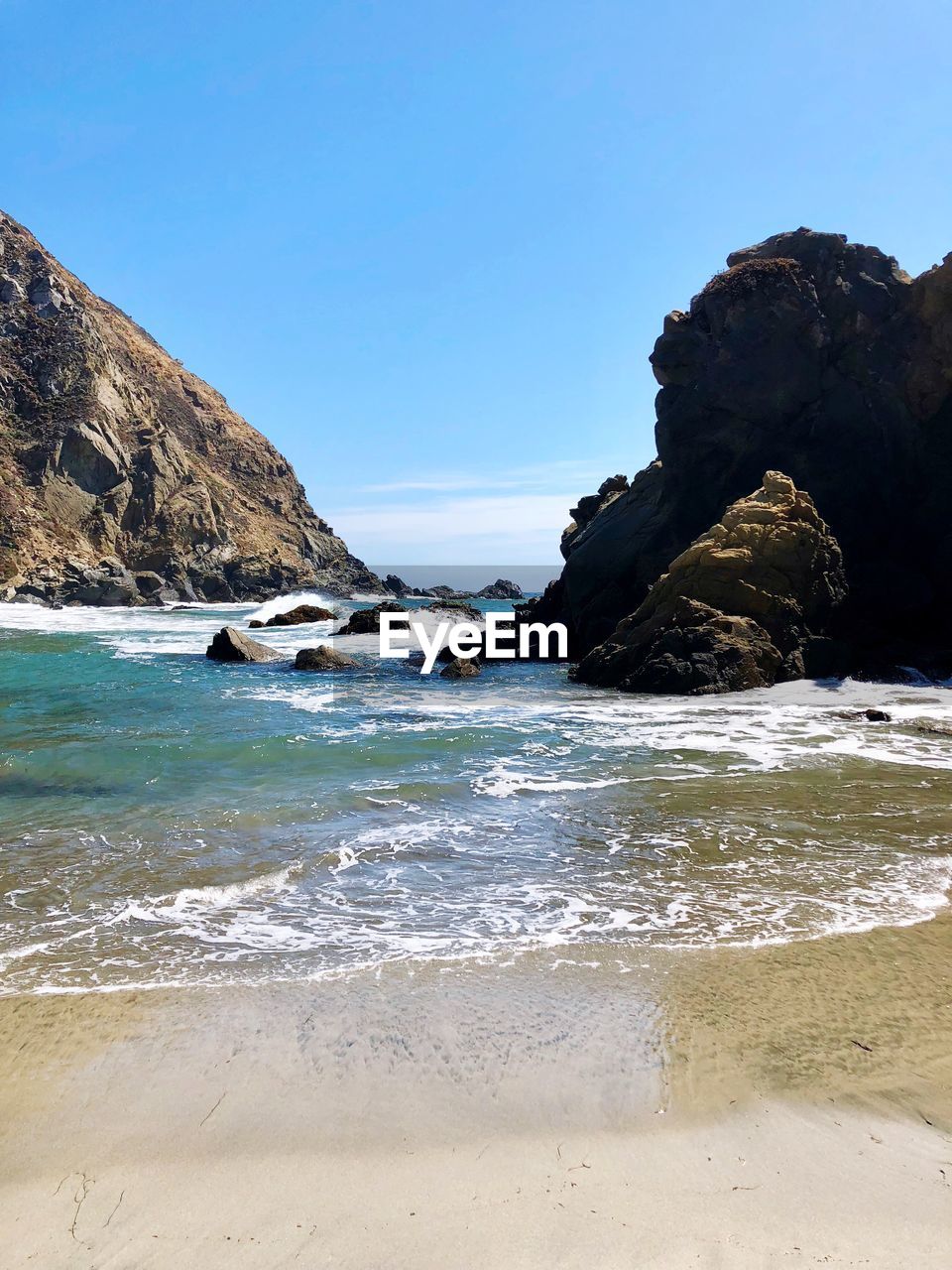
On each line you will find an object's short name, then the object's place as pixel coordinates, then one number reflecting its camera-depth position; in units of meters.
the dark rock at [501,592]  102.50
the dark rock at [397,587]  95.03
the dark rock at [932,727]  15.12
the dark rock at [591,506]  37.12
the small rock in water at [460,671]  24.58
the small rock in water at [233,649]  28.25
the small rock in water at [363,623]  39.19
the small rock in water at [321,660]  26.34
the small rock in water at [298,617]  51.28
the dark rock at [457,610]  51.55
